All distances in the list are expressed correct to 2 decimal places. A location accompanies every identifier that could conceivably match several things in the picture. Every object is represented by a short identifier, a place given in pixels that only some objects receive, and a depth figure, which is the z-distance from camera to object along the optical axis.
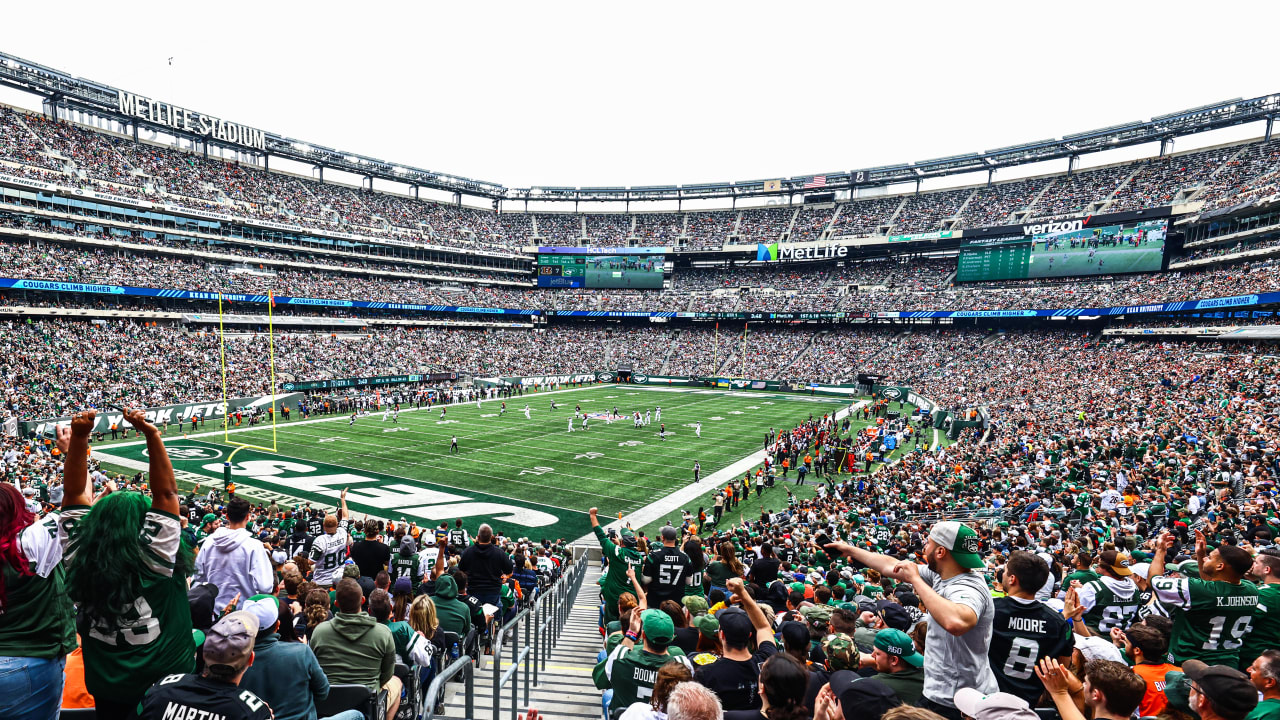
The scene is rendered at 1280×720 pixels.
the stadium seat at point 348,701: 3.78
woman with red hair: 2.87
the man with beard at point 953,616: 3.23
